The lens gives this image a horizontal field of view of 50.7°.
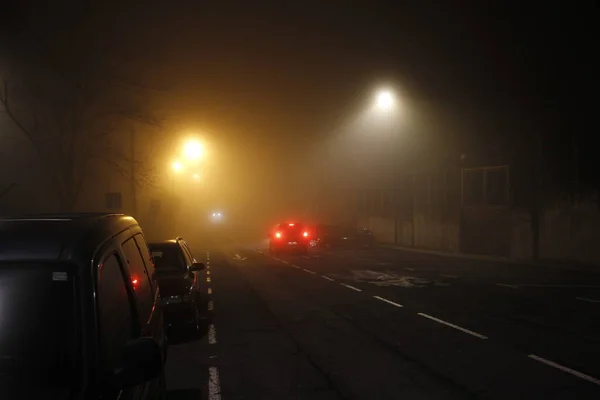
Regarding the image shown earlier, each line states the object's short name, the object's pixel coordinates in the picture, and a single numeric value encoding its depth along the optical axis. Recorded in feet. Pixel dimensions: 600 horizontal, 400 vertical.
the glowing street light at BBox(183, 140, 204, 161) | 142.00
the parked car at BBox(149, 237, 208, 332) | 35.88
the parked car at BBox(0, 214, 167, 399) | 9.38
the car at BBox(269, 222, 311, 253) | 118.83
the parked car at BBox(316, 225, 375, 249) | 140.15
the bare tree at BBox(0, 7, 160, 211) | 91.30
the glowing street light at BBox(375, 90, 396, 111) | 110.32
